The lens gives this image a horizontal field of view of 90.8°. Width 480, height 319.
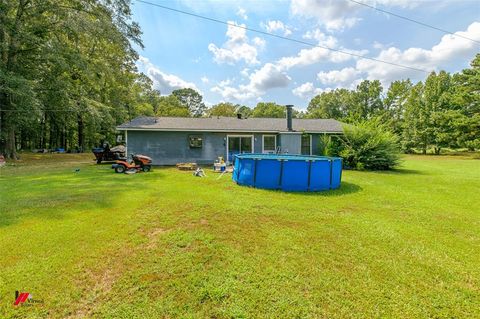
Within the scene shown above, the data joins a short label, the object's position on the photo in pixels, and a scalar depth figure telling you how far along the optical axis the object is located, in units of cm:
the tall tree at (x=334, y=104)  4309
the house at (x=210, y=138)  1392
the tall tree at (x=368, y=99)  3916
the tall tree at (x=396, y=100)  3659
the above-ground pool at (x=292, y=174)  787
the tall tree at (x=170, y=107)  4241
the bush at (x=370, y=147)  1289
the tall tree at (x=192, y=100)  5609
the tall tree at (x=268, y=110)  5462
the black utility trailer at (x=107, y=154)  1462
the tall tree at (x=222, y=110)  4544
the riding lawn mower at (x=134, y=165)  1091
